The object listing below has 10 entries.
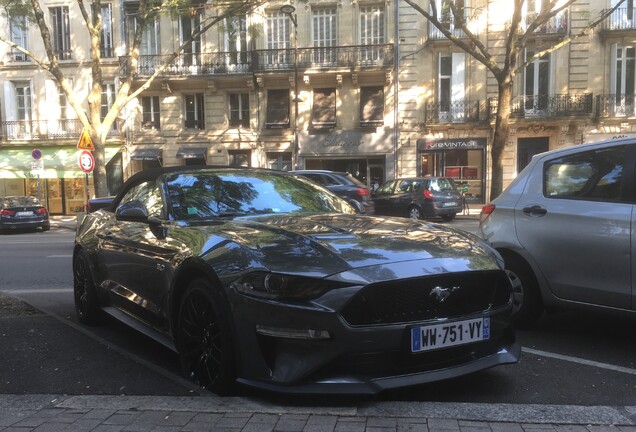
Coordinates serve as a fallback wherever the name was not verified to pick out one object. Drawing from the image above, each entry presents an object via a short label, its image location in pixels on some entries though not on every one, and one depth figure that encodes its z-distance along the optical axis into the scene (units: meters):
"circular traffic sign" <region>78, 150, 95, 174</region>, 17.39
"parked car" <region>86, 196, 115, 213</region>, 9.48
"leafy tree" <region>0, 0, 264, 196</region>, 16.58
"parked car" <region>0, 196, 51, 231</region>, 17.77
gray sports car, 2.76
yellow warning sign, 17.12
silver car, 3.93
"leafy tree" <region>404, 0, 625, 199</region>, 14.85
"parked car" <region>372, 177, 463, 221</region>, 17.58
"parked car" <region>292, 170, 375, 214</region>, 13.45
